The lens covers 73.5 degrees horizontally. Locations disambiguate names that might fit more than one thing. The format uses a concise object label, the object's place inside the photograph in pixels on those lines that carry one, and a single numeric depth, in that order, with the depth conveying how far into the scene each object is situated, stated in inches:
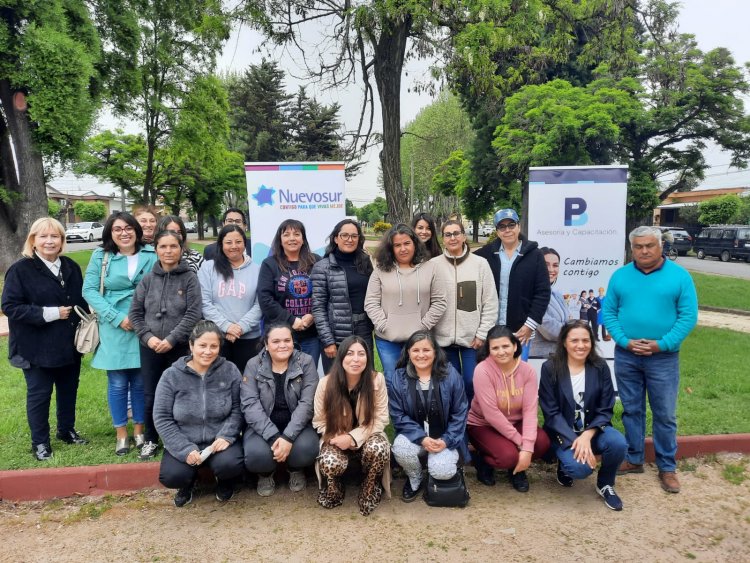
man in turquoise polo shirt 138.5
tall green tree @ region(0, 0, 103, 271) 464.4
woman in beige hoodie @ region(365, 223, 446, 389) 149.7
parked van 995.9
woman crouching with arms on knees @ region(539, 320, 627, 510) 132.9
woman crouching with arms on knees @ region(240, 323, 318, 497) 133.0
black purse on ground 130.3
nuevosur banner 206.8
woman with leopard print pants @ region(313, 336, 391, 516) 130.5
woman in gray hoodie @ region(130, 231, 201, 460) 147.3
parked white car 1413.6
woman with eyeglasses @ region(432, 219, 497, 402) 154.5
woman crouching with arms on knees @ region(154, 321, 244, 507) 129.3
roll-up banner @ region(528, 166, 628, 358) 193.8
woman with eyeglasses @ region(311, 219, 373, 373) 155.3
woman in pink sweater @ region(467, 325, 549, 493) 137.1
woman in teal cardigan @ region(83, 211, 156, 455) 151.8
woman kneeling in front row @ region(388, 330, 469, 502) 133.5
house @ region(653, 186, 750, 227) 1628.9
